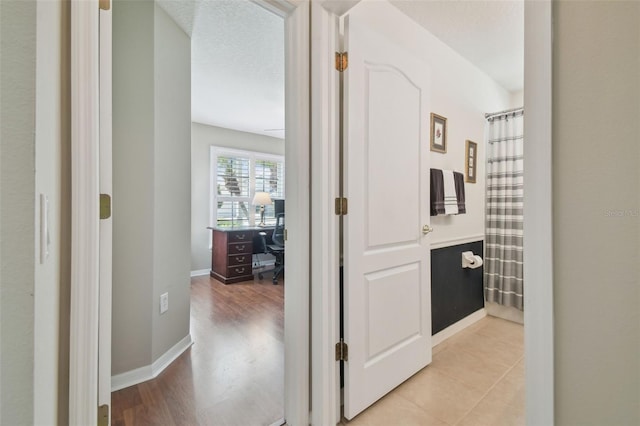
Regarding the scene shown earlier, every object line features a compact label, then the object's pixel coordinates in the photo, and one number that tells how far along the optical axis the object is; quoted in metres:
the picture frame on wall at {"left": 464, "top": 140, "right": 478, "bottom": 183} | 2.51
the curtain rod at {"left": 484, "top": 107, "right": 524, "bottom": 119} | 2.51
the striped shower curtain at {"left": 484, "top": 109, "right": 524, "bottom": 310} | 2.53
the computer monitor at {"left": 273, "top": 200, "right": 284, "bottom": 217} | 4.50
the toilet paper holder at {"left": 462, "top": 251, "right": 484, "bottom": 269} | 2.42
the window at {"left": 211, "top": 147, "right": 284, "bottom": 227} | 4.70
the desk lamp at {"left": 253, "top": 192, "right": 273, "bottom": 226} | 4.75
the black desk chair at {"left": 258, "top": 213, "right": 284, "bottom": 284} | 4.05
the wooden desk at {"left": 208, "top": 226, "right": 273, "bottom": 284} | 3.94
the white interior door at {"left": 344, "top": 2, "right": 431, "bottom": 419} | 1.36
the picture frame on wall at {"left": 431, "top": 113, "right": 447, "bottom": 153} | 2.12
